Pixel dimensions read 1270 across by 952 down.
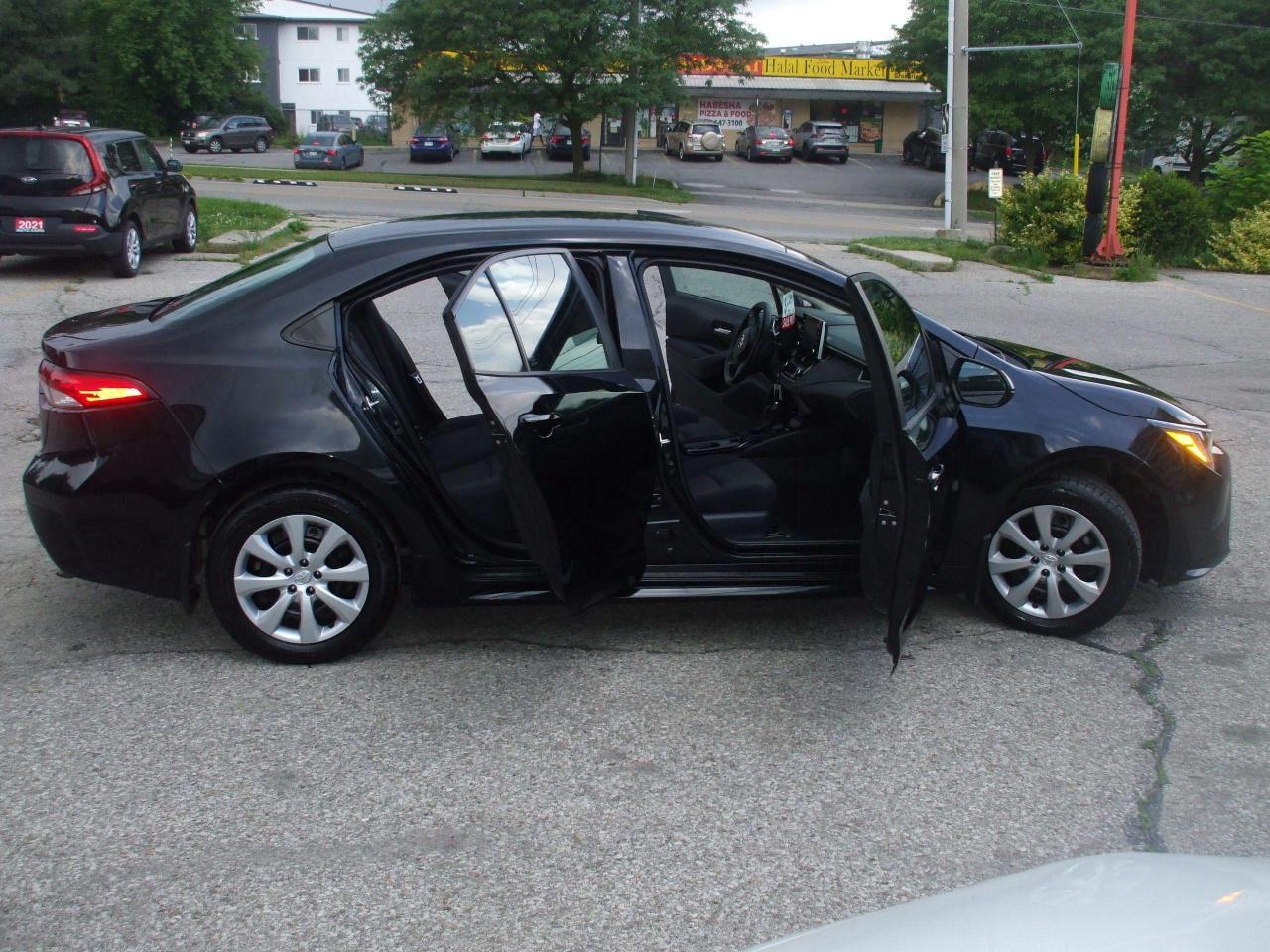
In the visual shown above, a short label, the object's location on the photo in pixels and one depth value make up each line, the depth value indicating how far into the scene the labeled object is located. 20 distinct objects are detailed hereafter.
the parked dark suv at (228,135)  57.81
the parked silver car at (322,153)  44.06
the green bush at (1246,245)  18.17
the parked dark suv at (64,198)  13.01
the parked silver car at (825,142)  53.75
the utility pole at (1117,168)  17.33
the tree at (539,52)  33.62
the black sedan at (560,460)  4.01
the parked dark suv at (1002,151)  45.88
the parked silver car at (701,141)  51.44
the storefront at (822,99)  65.38
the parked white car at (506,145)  49.66
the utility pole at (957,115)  22.08
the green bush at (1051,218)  18.09
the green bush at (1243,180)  19.17
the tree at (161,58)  59.34
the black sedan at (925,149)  52.99
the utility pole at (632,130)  34.34
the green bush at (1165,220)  18.41
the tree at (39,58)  55.75
